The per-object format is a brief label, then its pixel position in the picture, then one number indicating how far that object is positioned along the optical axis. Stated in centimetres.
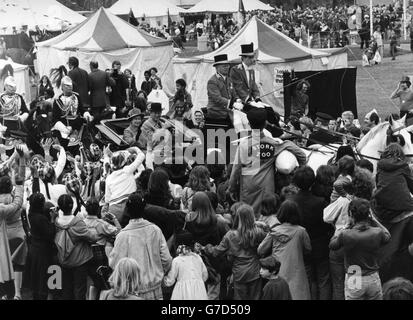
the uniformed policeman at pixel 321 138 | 1267
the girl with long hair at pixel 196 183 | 986
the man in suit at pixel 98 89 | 1680
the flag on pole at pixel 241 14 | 3353
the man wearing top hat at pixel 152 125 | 1233
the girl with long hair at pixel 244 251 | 866
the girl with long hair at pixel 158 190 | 930
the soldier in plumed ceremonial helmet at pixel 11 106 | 1445
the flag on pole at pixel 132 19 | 3553
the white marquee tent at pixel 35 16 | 3569
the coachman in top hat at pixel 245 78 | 1359
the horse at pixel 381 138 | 1095
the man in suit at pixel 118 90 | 1731
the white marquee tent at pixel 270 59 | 2120
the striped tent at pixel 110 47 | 2405
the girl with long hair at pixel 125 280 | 727
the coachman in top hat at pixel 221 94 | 1323
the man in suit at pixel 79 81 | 1691
